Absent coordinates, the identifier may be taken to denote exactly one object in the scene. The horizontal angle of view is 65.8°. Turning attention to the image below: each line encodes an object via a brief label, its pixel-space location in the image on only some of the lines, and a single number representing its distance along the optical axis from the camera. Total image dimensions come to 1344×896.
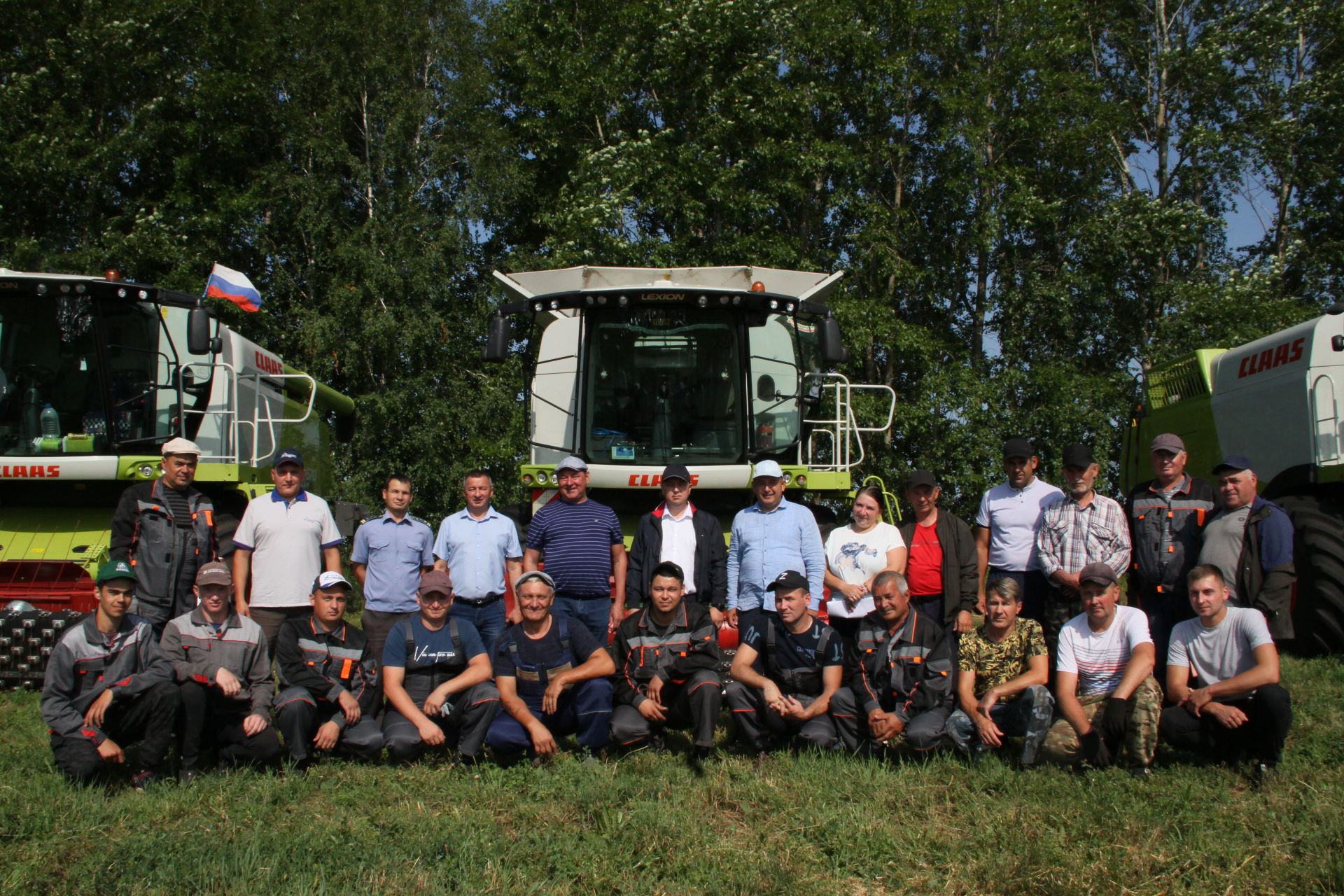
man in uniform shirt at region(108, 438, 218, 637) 6.79
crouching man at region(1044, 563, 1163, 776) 5.35
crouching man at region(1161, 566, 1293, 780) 5.21
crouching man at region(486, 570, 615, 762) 5.79
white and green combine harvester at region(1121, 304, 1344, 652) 7.91
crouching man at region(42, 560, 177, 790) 5.29
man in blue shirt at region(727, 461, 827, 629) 6.58
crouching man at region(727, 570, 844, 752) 5.84
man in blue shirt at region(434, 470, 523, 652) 6.82
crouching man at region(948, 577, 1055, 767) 5.52
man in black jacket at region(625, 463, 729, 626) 6.82
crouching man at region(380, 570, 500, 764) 5.75
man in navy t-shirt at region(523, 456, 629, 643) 6.83
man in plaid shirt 6.28
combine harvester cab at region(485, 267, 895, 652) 8.59
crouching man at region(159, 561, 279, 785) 5.52
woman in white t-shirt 6.61
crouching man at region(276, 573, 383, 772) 5.67
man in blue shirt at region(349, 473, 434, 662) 6.86
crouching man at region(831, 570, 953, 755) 5.78
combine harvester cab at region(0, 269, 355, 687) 8.46
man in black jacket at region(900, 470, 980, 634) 6.70
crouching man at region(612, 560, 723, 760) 5.86
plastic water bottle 8.84
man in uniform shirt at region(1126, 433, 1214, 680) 6.29
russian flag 12.19
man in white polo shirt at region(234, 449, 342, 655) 6.78
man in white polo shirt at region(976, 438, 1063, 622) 6.75
